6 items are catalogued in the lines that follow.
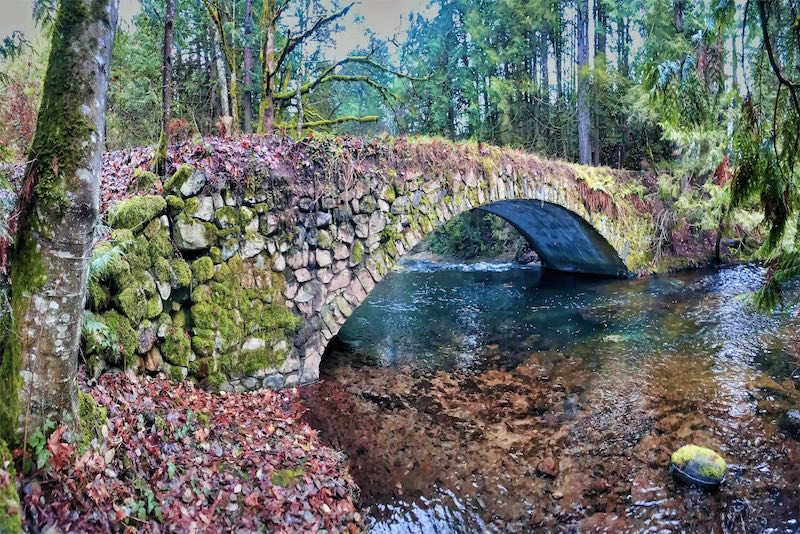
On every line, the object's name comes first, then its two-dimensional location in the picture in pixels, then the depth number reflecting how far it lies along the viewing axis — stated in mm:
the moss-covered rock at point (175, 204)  4258
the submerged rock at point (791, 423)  4069
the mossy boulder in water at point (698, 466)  3395
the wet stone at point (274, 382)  4855
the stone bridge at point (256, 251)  3875
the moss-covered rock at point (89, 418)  2328
